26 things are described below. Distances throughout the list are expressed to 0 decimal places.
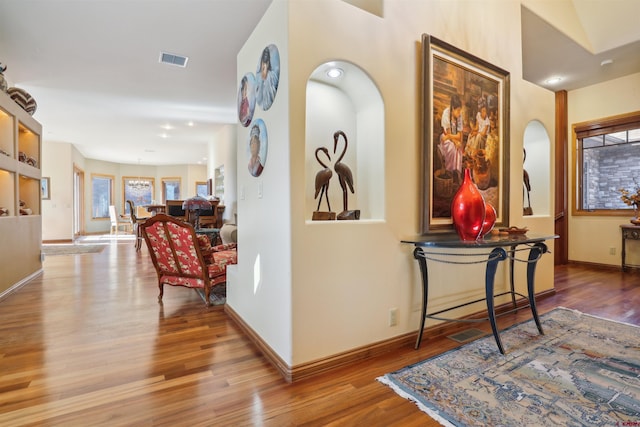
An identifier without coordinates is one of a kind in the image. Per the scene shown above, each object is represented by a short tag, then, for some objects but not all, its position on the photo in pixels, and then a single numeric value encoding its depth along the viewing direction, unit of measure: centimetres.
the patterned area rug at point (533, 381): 153
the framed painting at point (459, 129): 242
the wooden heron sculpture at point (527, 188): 365
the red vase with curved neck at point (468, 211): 225
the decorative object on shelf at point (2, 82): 359
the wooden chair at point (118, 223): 1087
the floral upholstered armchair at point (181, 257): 310
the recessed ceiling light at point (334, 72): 218
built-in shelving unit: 375
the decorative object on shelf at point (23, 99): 405
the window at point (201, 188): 1344
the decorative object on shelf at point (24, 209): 441
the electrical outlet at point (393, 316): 226
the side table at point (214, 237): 611
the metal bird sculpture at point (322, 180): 229
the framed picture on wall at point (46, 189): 884
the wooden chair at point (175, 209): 689
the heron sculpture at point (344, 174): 236
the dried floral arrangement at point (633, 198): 460
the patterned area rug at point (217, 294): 349
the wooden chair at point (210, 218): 696
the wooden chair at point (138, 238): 740
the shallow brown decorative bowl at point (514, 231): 256
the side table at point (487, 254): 202
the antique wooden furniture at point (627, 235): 457
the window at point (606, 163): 484
